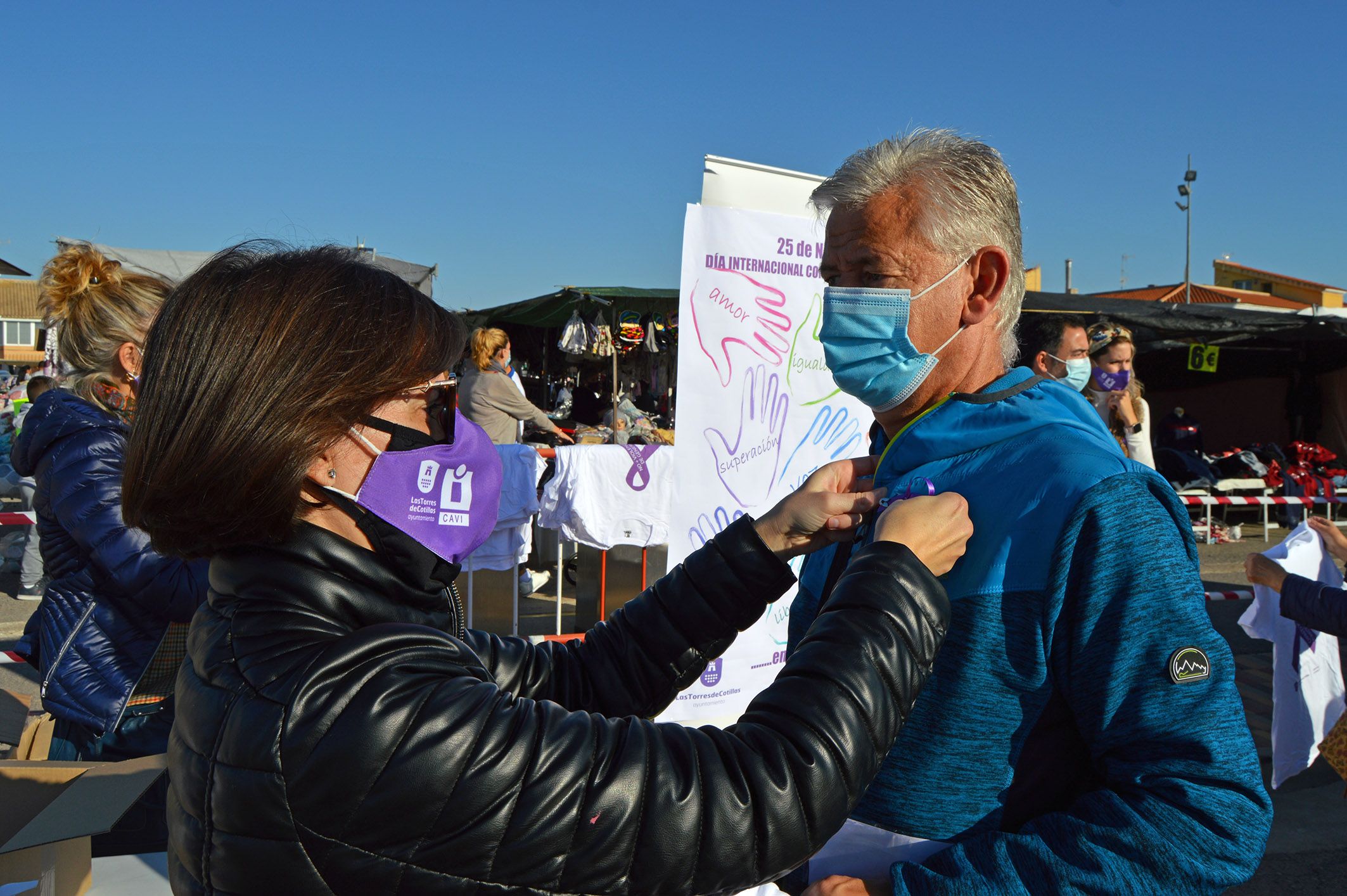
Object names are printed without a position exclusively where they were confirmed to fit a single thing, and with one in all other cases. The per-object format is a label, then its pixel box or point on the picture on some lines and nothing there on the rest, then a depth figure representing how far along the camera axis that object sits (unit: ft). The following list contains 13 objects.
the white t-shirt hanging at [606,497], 20.53
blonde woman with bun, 8.10
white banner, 12.70
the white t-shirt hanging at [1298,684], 14.34
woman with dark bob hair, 3.44
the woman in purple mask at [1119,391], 22.13
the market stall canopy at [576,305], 38.29
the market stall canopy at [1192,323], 38.01
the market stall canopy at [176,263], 29.69
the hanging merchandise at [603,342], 38.32
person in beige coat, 25.75
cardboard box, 6.18
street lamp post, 112.57
